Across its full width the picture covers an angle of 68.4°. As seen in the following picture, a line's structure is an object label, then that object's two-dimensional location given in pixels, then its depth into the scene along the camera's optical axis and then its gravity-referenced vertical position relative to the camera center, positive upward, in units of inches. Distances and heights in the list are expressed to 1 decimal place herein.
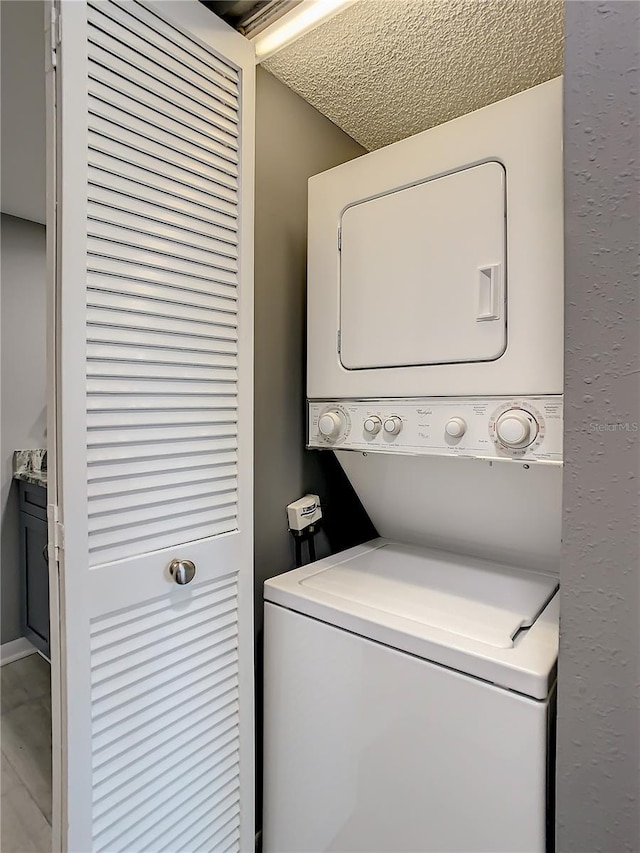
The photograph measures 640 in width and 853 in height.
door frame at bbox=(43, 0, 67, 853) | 43.4 +0.3
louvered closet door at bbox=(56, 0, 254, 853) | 44.4 -0.5
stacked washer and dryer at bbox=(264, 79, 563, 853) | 44.2 -11.0
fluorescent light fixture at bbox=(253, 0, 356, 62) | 53.8 +47.7
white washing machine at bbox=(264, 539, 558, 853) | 41.7 -29.1
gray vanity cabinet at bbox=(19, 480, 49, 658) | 108.5 -35.2
